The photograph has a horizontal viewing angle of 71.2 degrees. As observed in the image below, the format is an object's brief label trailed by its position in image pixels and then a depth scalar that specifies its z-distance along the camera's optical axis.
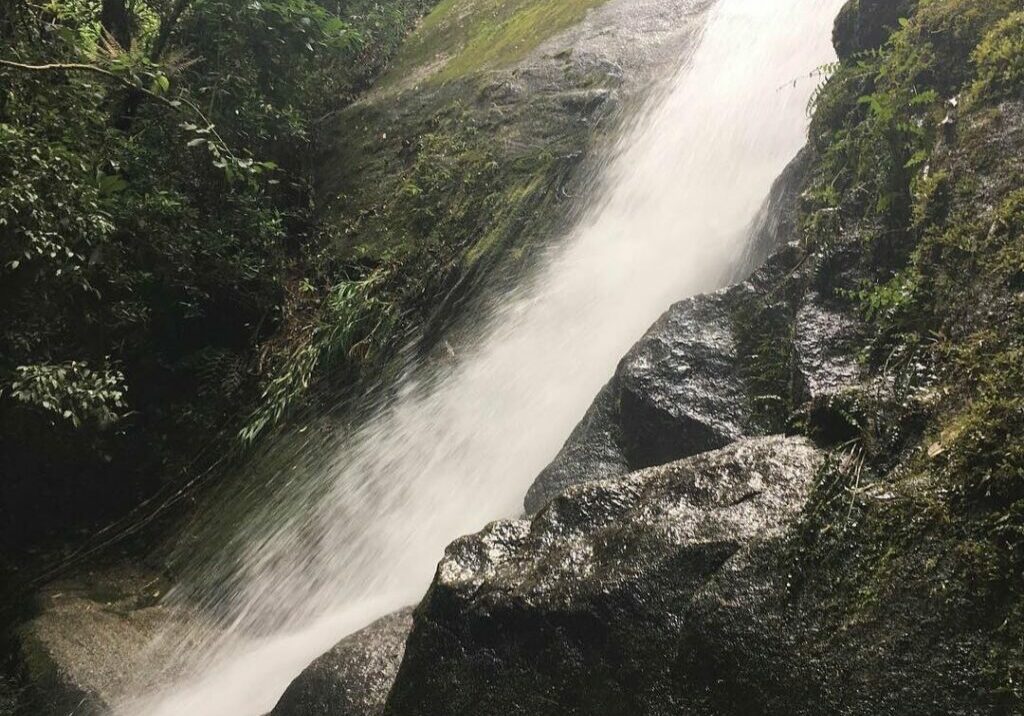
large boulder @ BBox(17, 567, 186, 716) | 5.16
